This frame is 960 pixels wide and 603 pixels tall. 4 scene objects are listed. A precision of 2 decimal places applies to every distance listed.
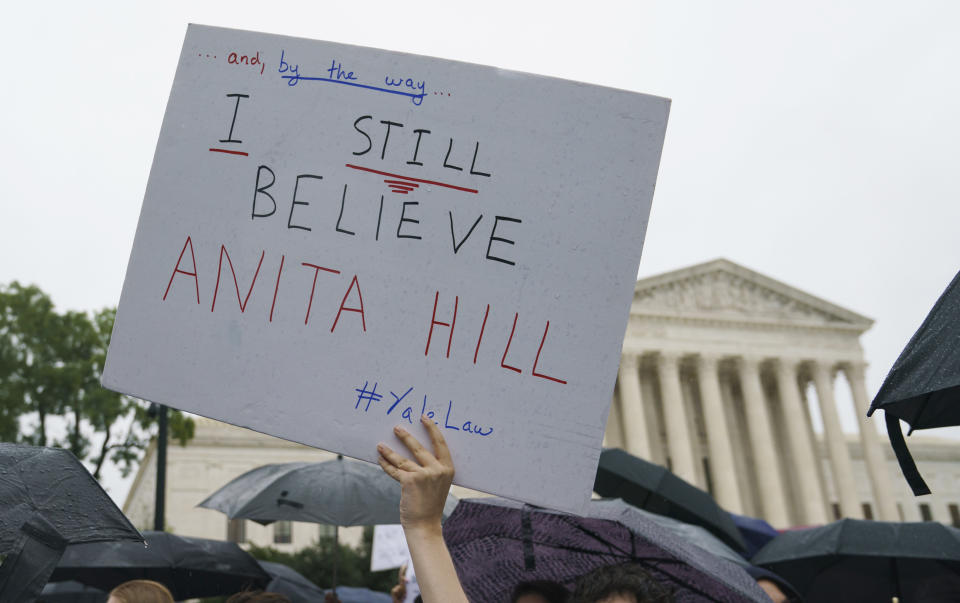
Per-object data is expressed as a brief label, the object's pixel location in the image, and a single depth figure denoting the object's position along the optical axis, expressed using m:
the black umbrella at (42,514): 2.32
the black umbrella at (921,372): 2.62
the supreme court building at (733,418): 50.28
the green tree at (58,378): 25.64
